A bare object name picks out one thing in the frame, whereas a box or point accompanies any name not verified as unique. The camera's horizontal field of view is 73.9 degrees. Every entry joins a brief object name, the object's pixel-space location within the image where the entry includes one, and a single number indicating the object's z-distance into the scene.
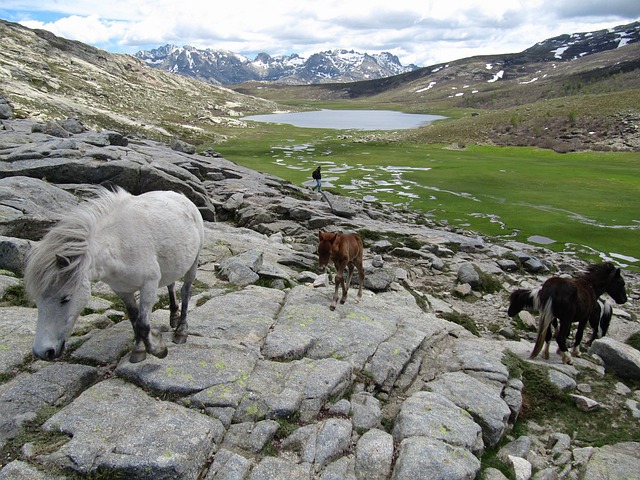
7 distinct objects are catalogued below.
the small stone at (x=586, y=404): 10.05
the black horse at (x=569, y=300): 11.98
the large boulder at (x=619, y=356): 11.80
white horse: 6.61
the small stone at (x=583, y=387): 10.88
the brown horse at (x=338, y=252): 12.82
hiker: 40.50
